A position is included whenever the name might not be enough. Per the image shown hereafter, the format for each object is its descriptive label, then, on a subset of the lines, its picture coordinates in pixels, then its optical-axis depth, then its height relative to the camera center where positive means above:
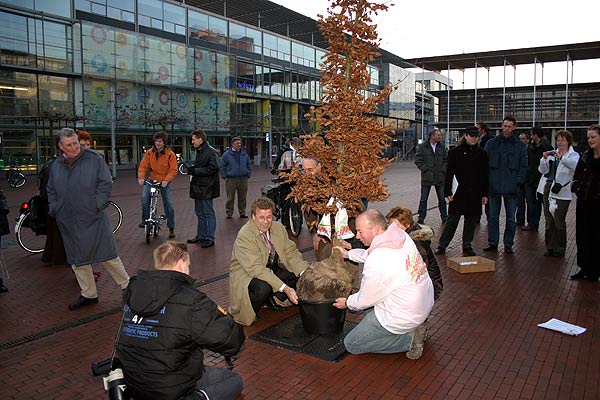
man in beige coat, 4.92 -1.06
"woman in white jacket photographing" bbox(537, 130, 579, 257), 7.87 -0.64
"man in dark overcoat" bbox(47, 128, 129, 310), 5.54 -0.49
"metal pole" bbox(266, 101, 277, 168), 38.48 +0.34
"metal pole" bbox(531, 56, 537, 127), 47.36 +7.77
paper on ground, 4.95 -1.67
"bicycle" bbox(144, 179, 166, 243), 9.45 -1.07
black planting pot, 4.67 -1.46
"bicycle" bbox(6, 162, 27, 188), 22.41 -0.90
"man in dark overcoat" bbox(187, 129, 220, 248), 9.02 -0.47
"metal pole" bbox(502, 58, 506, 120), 49.16 +7.61
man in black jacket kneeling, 2.87 -0.99
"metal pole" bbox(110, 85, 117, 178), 27.26 +1.64
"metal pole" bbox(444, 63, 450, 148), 49.89 +2.51
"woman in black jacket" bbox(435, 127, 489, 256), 8.15 -0.49
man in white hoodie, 4.10 -1.11
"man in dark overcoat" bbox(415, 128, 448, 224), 11.12 -0.20
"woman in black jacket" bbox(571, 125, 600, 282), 6.47 -0.69
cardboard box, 7.20 -1.52
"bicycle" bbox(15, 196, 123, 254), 7.50 -1.35
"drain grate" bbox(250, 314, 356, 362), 4.48 -1.67
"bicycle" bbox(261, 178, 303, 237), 10.32 -1.08
